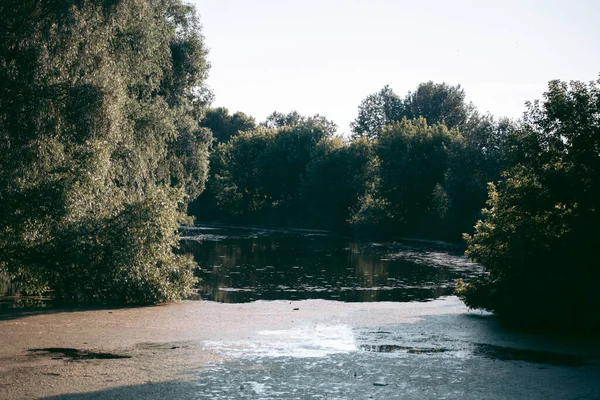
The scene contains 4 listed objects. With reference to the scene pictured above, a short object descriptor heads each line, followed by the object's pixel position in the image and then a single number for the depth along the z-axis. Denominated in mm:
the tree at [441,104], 133375
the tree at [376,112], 146000
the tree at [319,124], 99875
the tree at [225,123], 151375
